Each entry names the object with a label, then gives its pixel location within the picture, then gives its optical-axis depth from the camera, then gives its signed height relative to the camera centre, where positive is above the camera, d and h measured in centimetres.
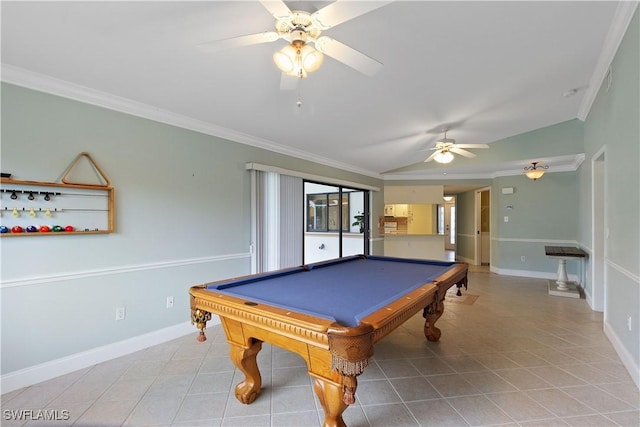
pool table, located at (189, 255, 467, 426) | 135 -53
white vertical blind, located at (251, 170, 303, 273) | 386 -6
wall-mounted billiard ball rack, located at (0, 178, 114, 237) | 216 +6
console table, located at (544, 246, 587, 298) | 465 -95
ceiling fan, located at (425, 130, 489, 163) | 424 +95
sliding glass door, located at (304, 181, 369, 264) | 638 -15
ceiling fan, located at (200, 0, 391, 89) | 146 +98
